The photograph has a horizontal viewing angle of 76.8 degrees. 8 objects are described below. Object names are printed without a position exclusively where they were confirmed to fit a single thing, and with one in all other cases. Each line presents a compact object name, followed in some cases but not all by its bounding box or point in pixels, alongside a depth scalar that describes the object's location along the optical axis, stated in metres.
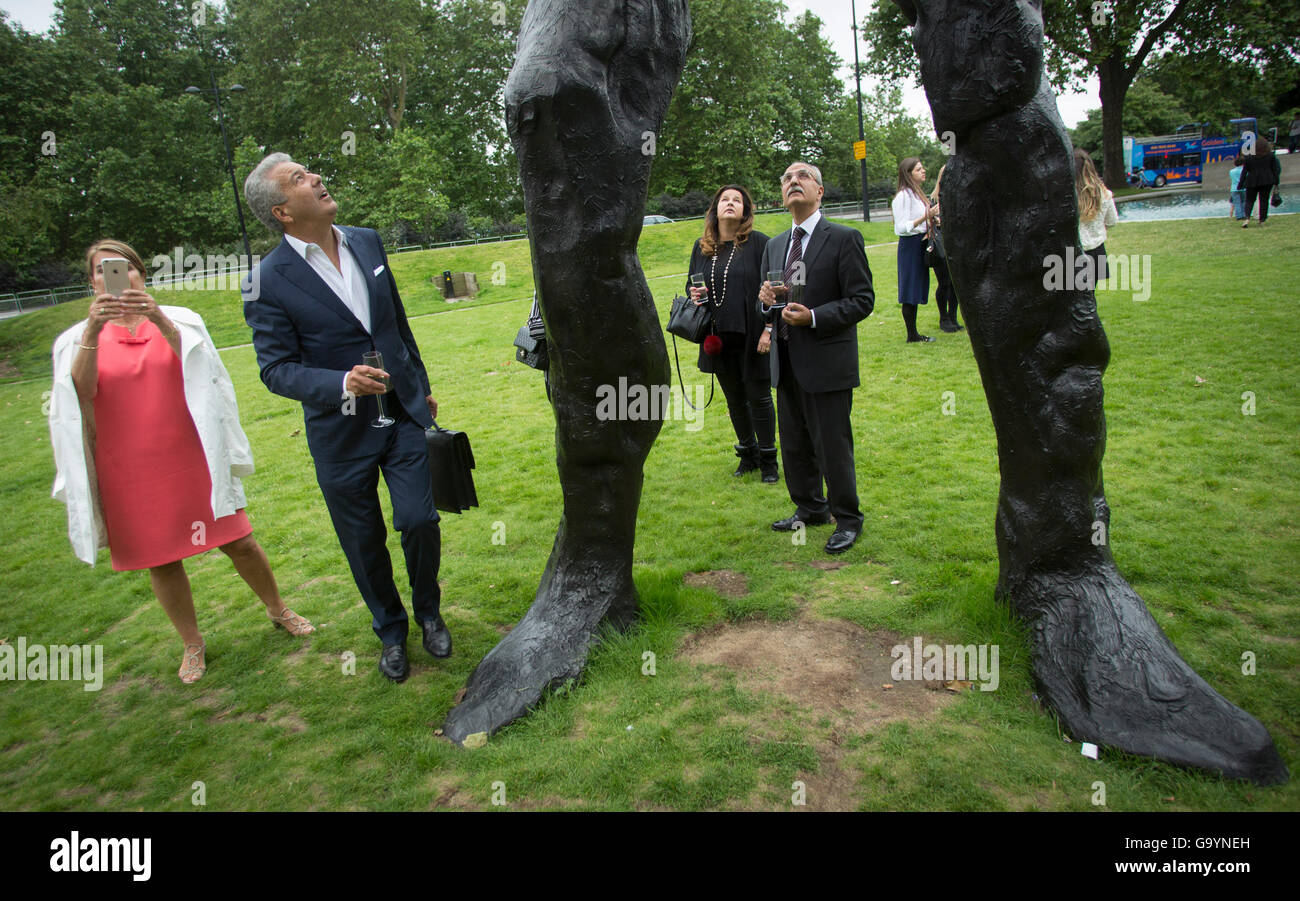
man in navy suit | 4.16
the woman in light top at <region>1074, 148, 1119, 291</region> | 7.75
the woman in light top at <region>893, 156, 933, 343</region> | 10.50
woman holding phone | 4.41
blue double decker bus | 41.69
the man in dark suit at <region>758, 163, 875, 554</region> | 5.36
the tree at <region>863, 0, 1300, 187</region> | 26.47
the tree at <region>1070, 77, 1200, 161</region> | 55.12
